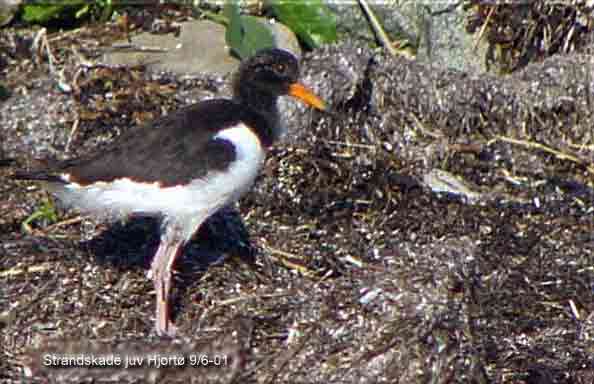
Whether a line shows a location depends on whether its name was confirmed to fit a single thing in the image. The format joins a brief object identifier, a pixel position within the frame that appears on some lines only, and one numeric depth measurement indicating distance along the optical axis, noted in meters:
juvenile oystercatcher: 12.02
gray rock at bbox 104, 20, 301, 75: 17.20
